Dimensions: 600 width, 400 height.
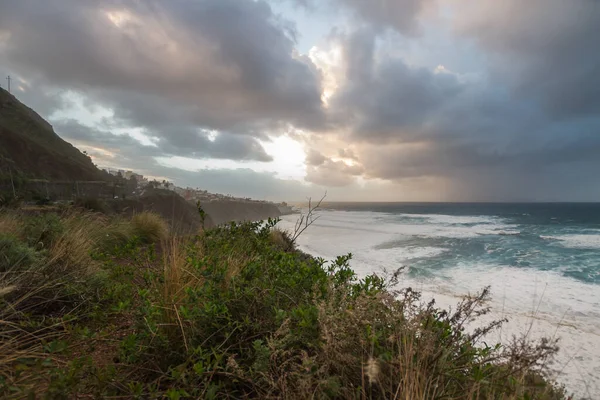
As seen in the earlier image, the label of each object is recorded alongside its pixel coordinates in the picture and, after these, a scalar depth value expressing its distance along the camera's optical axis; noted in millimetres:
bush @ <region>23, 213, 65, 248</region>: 4418
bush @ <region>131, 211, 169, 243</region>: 8860
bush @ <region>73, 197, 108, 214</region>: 14055
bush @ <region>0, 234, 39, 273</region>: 3189
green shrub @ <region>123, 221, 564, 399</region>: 1631
